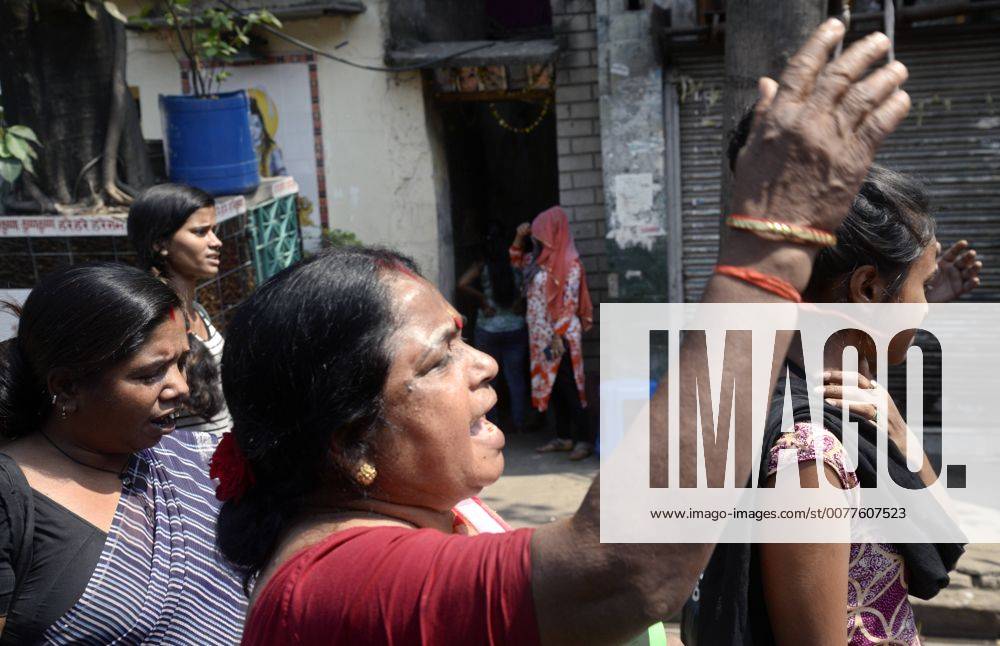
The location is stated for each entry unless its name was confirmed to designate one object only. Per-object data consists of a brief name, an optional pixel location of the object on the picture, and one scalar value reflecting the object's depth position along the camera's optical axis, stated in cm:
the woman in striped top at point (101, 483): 209
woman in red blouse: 111
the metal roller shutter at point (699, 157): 693
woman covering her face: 718
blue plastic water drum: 509
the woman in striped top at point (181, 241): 385
